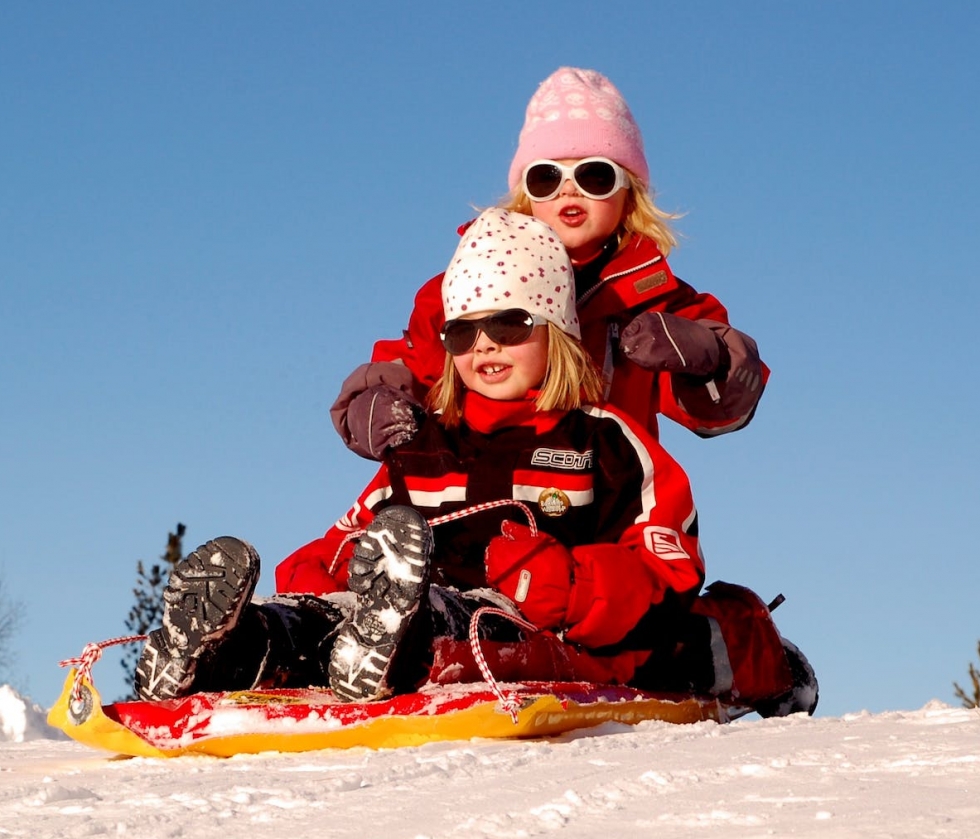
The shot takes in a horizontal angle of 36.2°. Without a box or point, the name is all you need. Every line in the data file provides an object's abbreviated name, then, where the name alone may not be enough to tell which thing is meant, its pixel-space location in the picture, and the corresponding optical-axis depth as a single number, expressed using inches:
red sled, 141.1
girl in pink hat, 183.3
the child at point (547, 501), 157.6
